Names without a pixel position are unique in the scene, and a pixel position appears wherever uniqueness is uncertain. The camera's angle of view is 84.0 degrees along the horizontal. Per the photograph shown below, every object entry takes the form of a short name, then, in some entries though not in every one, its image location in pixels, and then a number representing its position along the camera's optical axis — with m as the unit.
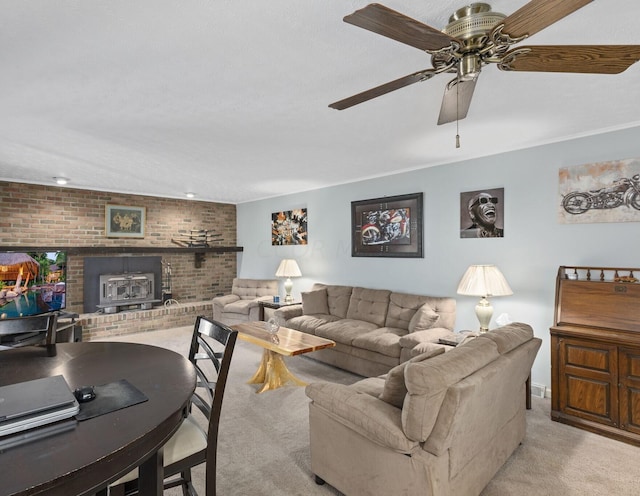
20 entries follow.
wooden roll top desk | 2.52
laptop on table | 0.98
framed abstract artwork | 5.98
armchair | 5.76
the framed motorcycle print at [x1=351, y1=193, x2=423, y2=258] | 4.38
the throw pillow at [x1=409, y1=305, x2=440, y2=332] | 3.75
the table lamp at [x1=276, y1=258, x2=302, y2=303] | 5.77
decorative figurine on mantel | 6.68
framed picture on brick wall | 5.85
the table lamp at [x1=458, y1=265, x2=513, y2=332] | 3.24
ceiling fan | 1.12
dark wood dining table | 0.83
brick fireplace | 5.11
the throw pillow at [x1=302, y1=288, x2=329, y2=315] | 4.95
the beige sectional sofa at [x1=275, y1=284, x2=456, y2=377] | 3.54
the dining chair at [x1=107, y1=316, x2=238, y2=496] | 1.43
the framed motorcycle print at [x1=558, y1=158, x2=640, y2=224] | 2.88
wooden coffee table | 3.31
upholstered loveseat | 1.58
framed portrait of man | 3.65
